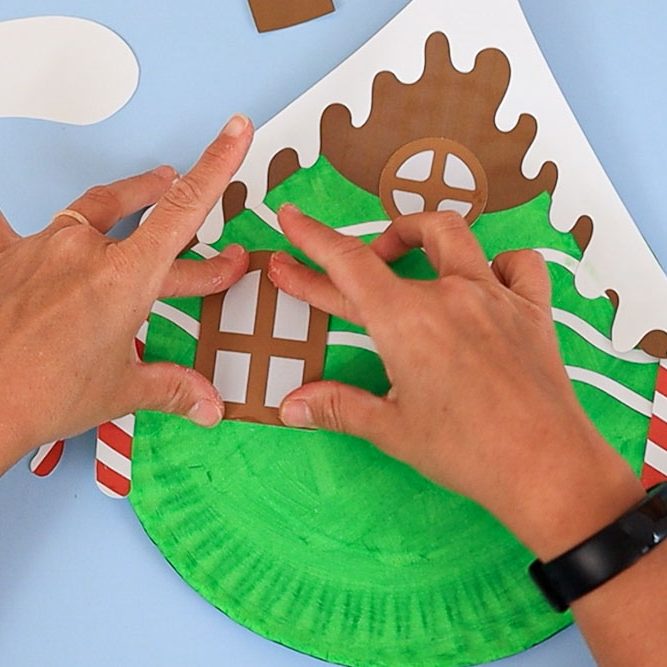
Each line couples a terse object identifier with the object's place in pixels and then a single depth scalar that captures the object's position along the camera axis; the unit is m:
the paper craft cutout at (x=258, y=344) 0.70
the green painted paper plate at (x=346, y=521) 0.69
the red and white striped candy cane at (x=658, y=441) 0.69
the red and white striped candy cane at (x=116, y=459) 0.72
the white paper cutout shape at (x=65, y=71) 0.74
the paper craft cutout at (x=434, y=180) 0.70
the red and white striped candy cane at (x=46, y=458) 0.72
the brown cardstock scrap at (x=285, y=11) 0.72
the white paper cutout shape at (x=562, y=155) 0.69
